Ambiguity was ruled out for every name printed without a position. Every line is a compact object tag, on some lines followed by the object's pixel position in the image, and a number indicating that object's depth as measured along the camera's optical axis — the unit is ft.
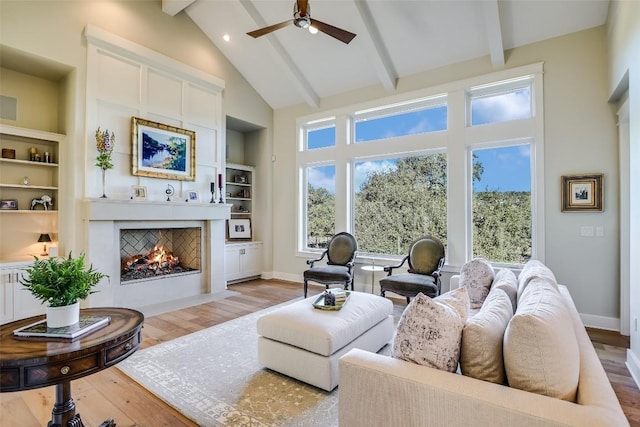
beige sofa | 3.53
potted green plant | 5.75
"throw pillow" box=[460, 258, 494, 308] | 10.26
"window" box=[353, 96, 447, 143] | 16.22
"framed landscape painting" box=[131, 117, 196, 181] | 15.12
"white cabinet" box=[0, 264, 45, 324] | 12.07
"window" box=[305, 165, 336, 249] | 19.83
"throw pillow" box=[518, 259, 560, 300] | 6.98
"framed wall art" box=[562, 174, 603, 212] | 12.23
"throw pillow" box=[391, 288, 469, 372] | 4.60
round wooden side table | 4.75
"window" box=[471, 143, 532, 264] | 14.08
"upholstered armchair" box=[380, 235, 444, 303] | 12.77
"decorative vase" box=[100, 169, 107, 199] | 13.85
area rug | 6.91
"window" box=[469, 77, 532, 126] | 14.10
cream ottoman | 7.79
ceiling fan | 10.58
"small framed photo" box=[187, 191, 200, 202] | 17.07
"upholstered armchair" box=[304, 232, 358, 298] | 15.07
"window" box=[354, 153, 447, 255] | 16.19
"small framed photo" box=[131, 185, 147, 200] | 15.03
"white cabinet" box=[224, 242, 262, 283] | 19.88
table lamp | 13.96
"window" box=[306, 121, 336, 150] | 19.86
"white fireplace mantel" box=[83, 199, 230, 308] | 13.62
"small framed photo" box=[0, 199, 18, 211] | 13.08
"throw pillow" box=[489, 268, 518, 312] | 7.62
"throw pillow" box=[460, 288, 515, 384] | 4.39
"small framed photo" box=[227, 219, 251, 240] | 21.48
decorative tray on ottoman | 9.12
